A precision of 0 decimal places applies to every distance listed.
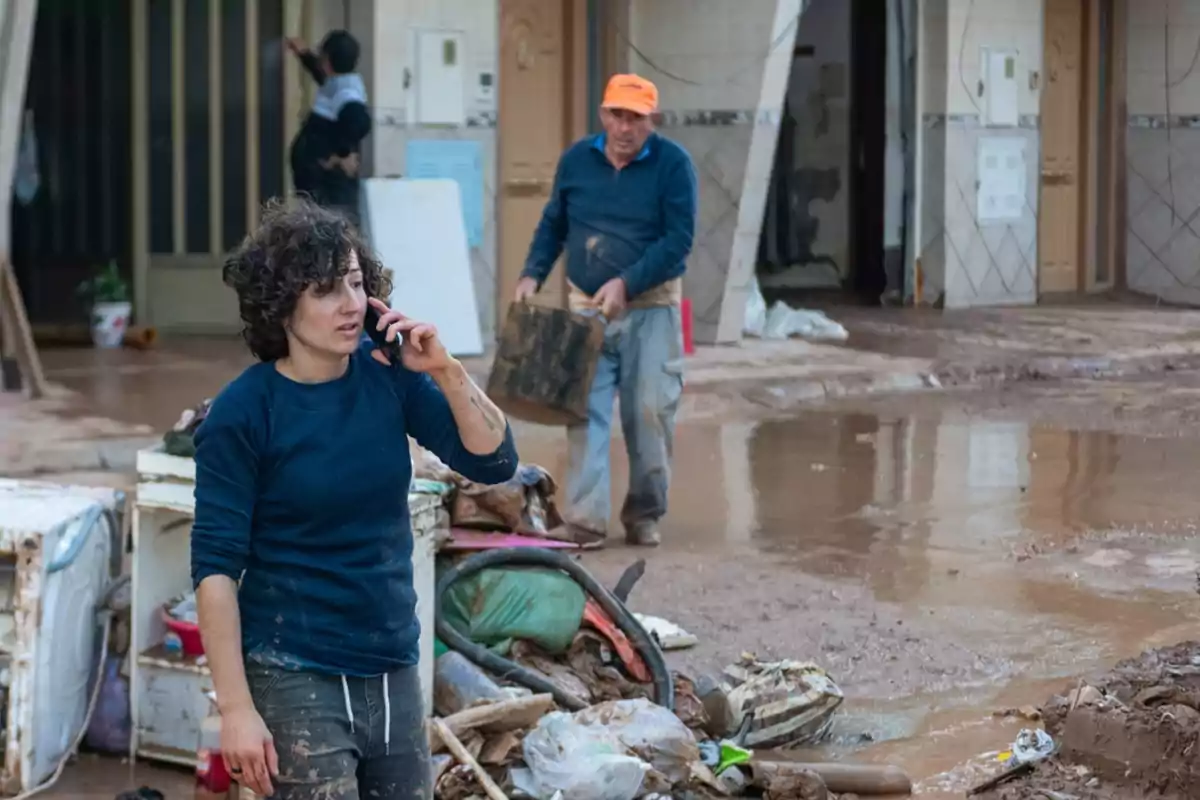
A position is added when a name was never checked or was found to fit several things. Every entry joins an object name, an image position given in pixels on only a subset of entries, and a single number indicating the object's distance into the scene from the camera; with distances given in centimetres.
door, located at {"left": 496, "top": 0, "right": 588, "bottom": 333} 1456
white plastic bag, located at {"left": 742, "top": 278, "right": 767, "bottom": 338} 1534
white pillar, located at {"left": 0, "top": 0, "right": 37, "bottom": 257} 1071
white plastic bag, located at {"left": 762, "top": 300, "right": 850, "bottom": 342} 1533
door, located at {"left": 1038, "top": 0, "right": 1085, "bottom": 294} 1914
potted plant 1323
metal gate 1341
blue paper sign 1329
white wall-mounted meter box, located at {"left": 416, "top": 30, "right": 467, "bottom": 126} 1325
